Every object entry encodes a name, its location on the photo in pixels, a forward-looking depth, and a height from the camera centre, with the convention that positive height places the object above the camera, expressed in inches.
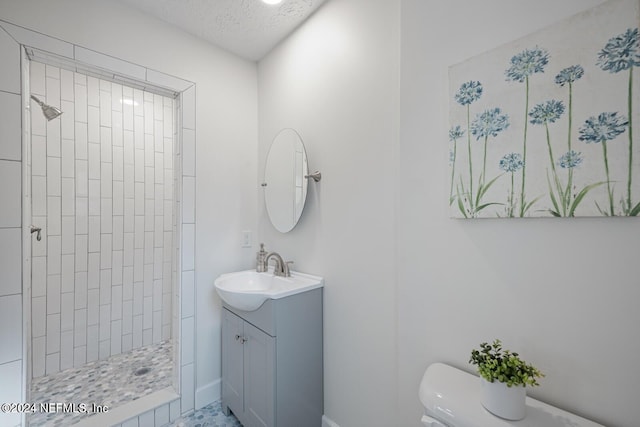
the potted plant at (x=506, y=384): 27.6 -18.1
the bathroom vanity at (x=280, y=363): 51.4 -31.6
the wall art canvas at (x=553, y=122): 26.3 +10.8
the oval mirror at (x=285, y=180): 64.5 +8.7
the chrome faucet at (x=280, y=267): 65.2 -13.6
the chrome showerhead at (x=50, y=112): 68.7 +26.3
